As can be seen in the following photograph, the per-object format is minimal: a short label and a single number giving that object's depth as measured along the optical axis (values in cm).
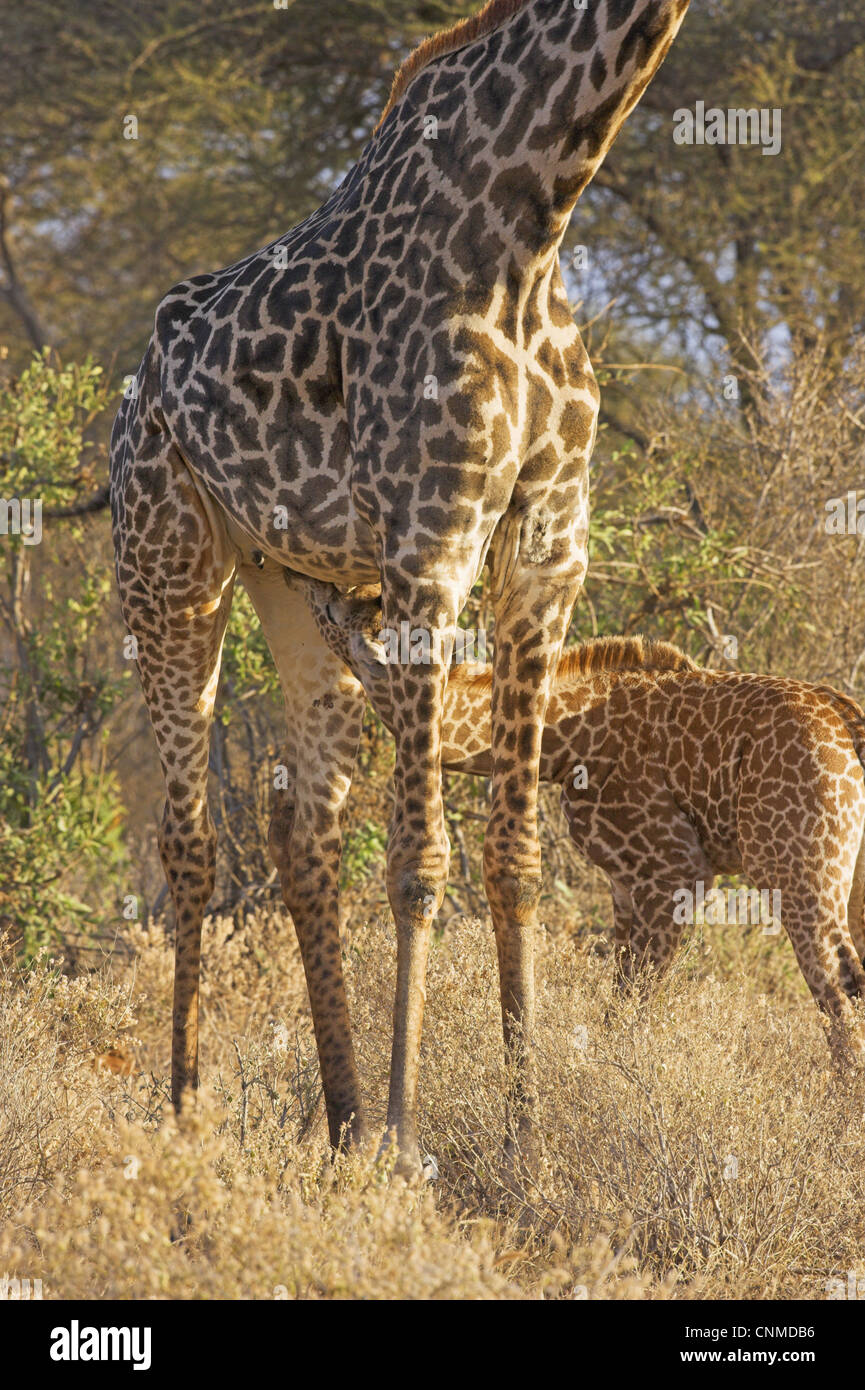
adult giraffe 762
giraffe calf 1126
